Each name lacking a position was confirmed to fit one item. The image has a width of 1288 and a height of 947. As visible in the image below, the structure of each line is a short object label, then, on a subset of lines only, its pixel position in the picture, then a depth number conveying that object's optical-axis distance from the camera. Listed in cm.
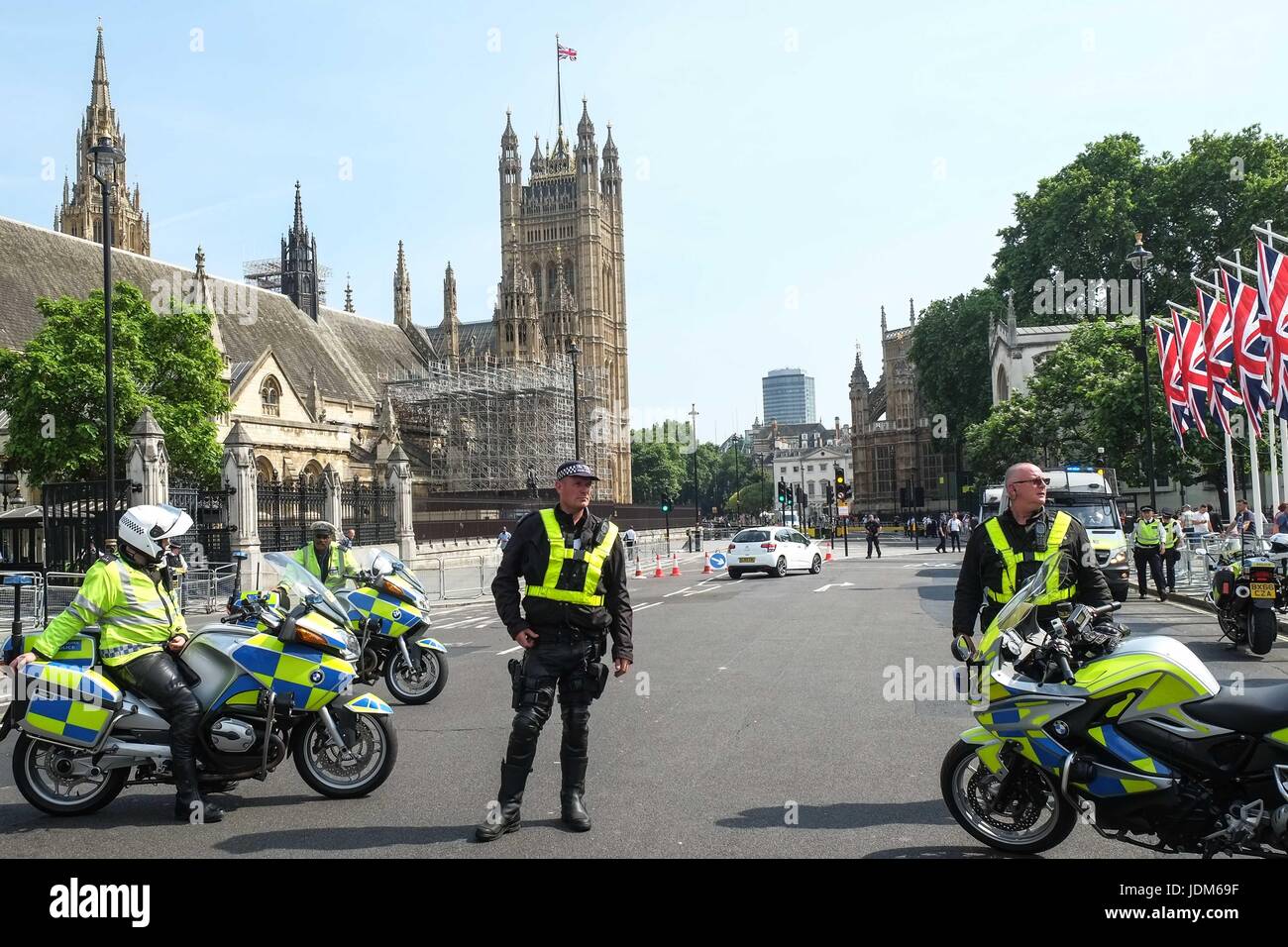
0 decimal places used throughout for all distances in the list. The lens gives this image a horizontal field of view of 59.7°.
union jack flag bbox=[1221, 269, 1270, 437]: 1739
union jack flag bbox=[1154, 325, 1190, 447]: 2361
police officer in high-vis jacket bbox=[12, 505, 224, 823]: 605
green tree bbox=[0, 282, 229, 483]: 3362
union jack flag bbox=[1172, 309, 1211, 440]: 2186
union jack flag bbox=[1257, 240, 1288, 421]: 1608
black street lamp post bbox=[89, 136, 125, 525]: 1748
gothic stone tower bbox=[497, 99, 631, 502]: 9981
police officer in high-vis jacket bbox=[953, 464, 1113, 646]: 576
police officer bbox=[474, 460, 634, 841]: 555
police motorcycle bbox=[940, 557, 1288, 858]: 449
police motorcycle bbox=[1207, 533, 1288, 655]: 1137
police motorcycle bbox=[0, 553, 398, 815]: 611
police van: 1906
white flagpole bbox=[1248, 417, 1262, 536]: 2094
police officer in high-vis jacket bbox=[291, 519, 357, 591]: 1034
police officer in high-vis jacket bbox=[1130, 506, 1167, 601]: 1866
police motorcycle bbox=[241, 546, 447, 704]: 1017
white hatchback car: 2923
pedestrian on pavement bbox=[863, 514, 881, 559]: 4391
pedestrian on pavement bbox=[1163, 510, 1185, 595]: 1938
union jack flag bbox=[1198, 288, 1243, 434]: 1978
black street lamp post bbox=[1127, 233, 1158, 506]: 2556
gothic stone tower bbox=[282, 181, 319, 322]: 7138
